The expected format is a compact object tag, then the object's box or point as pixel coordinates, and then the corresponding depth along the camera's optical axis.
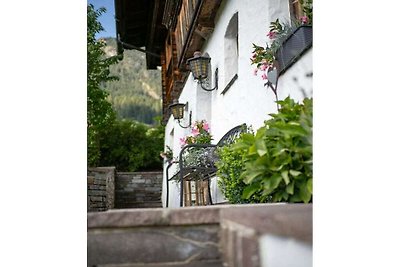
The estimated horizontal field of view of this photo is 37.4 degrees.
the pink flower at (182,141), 4.37
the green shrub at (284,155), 1.55
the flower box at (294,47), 1.90
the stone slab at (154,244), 1.40
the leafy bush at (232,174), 2.46
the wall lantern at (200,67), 4.39
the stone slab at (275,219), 1.31
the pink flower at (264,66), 2.59
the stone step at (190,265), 1.39
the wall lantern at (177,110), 5.86
